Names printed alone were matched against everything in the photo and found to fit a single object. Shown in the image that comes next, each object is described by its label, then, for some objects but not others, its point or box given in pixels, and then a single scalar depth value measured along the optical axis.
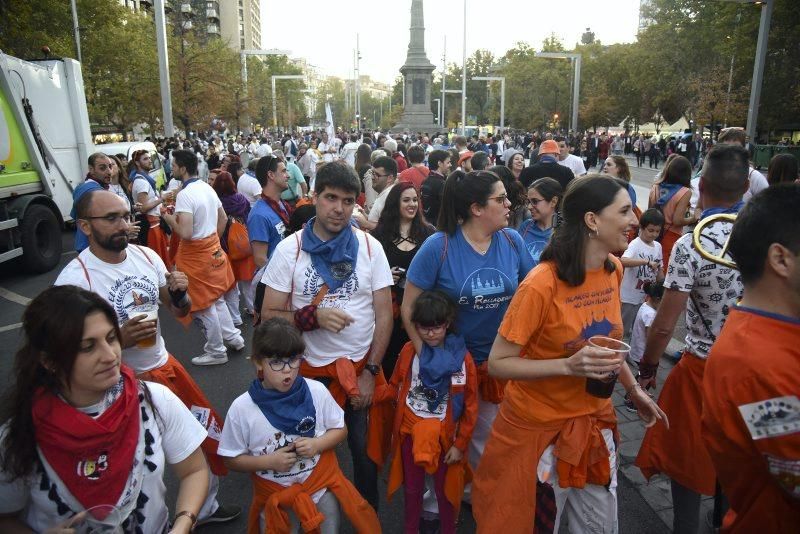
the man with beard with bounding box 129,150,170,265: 7.67
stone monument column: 45.16
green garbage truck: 9.29
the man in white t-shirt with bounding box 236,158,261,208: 8.41
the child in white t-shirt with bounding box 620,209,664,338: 5.12
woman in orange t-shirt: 2.41
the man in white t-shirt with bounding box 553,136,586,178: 9.64
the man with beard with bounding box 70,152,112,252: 7.35
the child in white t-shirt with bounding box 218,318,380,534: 2.60
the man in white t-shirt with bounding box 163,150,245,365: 5.70
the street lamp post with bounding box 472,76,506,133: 48.81
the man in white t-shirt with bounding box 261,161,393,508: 3.15
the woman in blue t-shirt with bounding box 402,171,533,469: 3.14
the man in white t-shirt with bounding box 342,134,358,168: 15.30
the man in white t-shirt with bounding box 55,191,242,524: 3.07
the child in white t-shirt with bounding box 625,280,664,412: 4.89
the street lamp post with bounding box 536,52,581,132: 31.56
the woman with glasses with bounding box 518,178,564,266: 4.56
